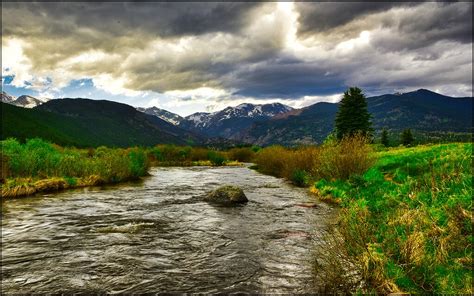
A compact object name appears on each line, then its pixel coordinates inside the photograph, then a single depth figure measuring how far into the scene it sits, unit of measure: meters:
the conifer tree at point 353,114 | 56.10
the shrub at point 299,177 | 31.85
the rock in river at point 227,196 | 22.35
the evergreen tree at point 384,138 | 76.94
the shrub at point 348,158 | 23.62
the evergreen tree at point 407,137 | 76.69
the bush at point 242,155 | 91.64
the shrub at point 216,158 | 79.50
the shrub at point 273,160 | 44.58
